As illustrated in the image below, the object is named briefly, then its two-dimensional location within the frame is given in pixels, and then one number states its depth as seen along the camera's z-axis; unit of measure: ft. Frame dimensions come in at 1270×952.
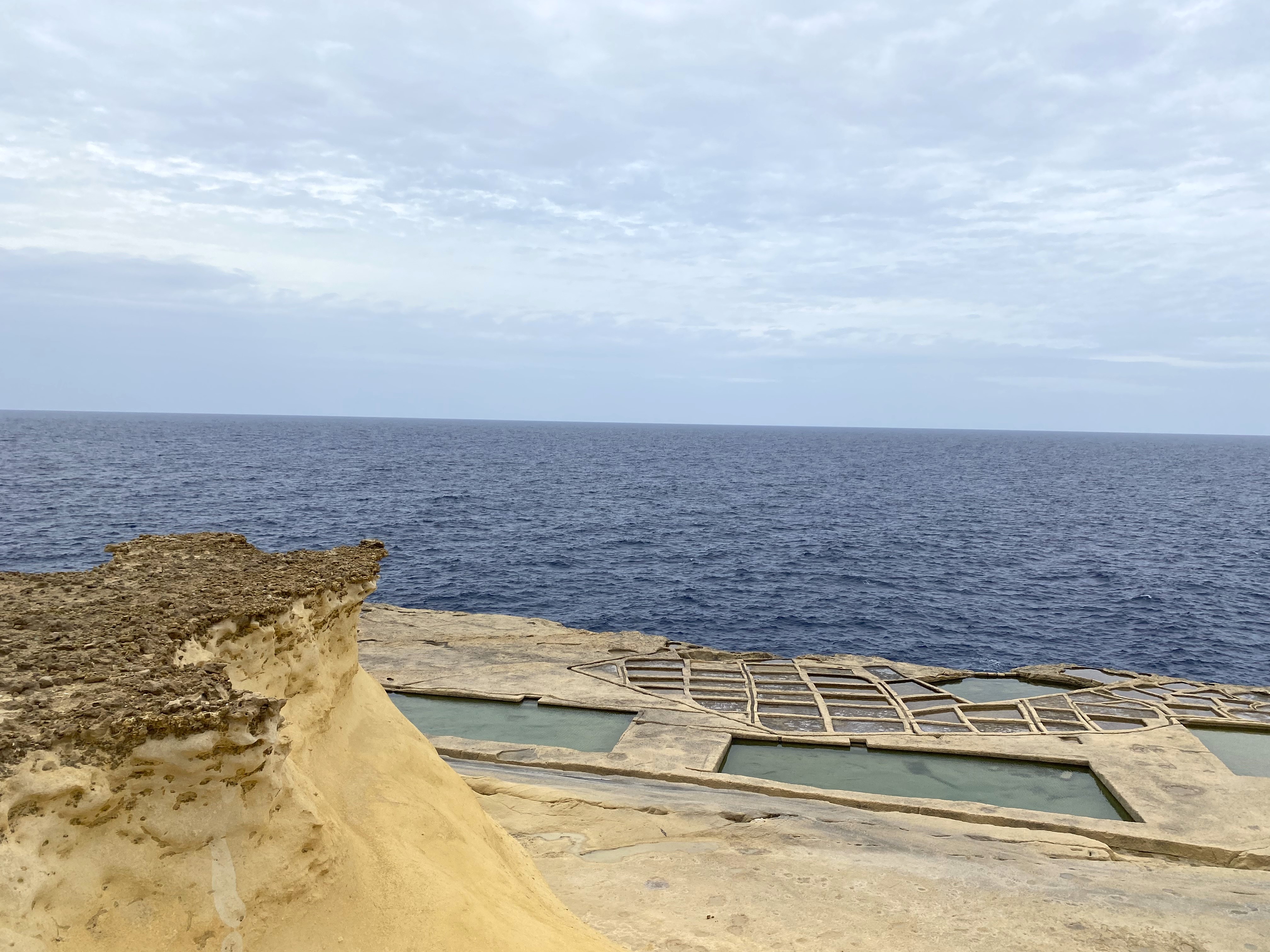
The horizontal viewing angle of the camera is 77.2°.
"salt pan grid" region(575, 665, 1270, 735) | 63.87
